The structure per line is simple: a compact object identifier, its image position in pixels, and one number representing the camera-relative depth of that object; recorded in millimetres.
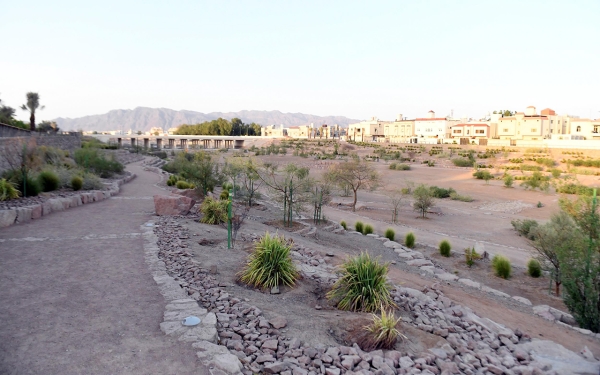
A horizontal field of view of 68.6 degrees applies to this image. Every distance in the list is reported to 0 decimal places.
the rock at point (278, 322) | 6492
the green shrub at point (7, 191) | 14883
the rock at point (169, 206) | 15320
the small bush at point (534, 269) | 13883
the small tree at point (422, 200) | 27172
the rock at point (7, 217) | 12539
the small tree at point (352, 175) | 30723
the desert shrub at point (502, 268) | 13766
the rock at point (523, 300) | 10671
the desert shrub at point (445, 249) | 16172
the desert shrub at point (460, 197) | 35584
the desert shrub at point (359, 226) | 19334
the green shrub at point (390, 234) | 18250
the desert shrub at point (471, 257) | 14906
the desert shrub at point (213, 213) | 14560
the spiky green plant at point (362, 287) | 7605
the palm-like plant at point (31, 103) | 55906
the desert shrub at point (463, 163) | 62250
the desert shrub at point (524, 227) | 20559
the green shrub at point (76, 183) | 19266
